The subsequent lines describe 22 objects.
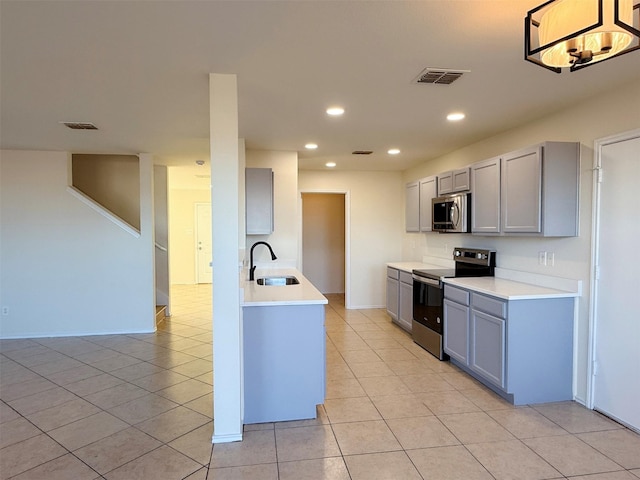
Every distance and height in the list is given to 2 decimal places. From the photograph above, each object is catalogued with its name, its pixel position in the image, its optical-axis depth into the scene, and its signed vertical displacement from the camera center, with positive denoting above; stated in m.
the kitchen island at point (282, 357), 2.76 -0.95
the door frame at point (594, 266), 2.87 -0.29
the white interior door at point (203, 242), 9.73 -0.32
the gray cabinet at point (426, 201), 4.86 +0.38
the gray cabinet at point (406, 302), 4.88 -0.97
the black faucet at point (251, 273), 4.04 -0.47
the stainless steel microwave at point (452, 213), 4.04 +0.18
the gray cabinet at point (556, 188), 3.02 +0.33
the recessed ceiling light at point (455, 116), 3.33 +1.02
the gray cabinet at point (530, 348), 2.99 -0.97
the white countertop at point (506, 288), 3.00 -0.52
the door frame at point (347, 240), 6.47 -0.19
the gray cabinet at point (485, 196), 3.59 +0.32
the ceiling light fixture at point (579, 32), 1.24 +0.69
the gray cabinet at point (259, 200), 4.38 +0.34
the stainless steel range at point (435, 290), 4.05 -0.70
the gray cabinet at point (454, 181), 4.09 +0.55
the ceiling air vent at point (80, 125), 3.65 +1.03
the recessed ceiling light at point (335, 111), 3.15 +1.01
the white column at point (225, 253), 2.46 -0.15
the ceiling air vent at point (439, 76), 2.40 +1.01
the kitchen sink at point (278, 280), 4.07 -0.56
